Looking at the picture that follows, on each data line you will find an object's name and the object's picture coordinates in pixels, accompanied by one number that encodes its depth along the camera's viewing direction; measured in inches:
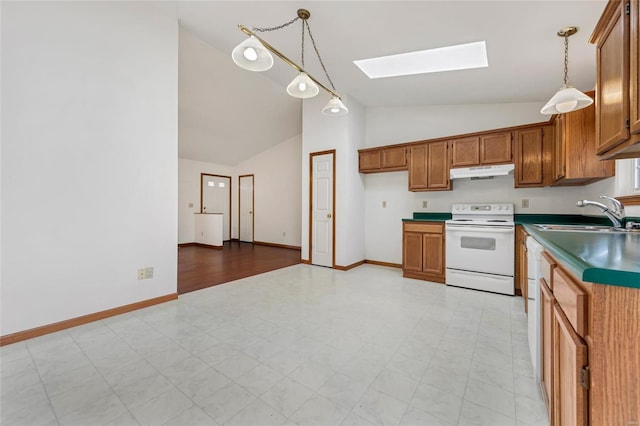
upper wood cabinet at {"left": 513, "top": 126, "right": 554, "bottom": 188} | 133.4
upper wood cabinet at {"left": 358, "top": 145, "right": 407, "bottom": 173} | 178.4
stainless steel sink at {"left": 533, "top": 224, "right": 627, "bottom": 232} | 89.5
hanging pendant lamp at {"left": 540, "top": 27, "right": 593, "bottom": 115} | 76.9
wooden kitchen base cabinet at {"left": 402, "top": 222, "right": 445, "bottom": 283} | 154.6
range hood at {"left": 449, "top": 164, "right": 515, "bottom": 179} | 142.5
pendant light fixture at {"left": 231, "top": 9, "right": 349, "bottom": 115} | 78.8
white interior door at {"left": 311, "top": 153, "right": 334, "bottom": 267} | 190.9
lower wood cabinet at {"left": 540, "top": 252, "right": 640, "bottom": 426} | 28.0
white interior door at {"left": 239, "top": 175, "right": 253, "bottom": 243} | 321.1
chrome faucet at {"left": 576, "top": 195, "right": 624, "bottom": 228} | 78.3
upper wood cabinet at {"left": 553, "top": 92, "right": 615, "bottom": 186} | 99.2
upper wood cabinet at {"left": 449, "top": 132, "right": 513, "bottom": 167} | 143.9
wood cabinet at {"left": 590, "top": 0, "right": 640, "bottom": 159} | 46.8
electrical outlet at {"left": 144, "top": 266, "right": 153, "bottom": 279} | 114.0
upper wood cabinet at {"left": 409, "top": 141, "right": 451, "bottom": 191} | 161.0
